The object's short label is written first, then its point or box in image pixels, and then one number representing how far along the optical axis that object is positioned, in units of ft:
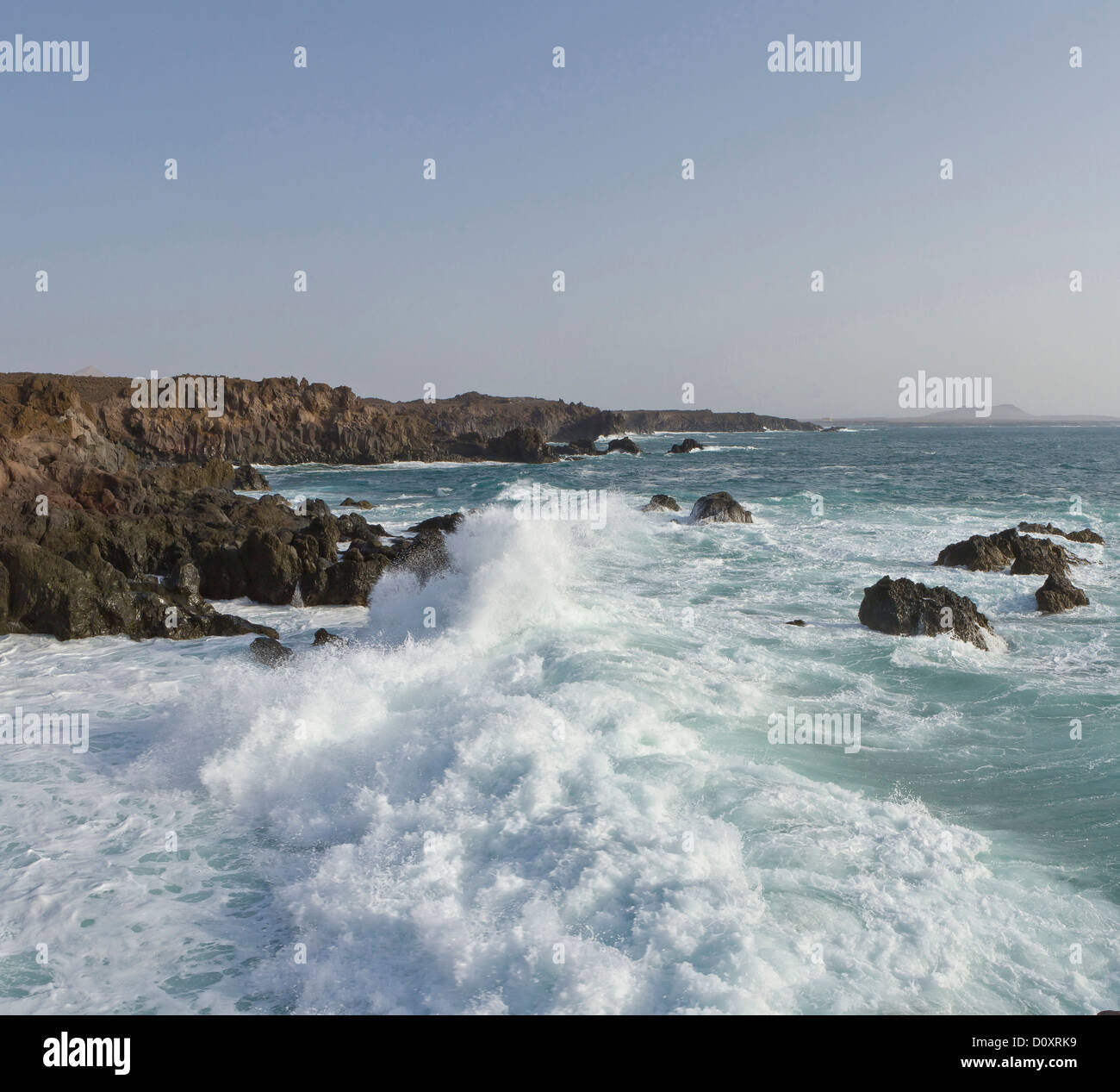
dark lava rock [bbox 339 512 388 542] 76.84
